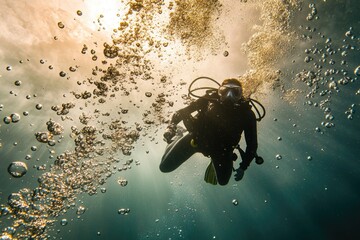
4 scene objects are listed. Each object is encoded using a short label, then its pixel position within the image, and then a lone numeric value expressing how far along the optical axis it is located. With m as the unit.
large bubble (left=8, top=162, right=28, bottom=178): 6.07
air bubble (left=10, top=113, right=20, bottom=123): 6.38
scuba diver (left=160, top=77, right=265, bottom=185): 5.25
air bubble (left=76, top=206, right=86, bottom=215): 8.85
